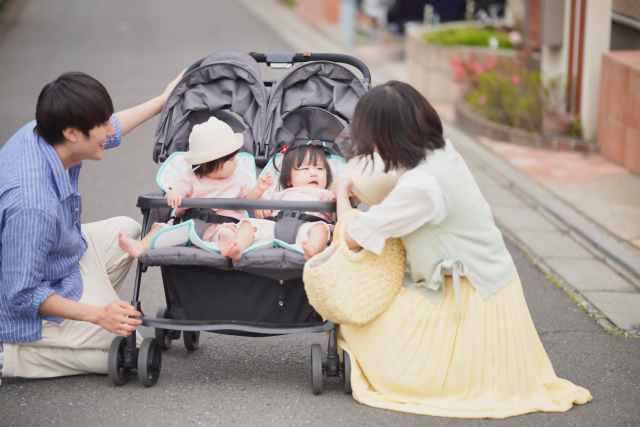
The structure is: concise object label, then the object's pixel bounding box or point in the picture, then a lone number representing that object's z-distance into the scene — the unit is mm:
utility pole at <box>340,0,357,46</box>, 13094
